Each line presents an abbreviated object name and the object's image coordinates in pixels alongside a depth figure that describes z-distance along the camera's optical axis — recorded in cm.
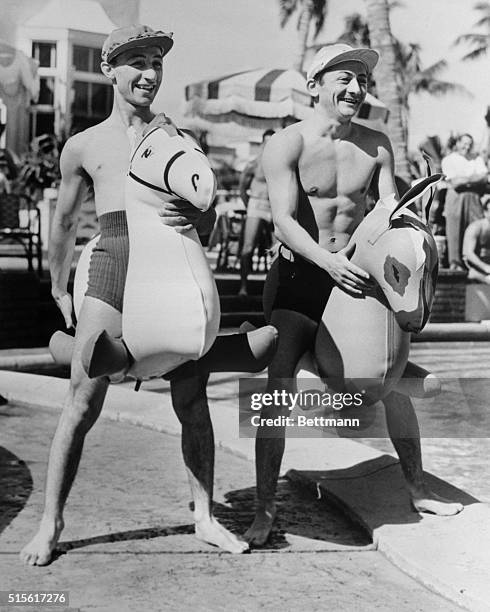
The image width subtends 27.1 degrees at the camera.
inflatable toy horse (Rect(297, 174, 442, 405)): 293
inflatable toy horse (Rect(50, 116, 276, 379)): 270
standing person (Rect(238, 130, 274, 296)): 520
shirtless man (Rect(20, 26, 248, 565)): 287
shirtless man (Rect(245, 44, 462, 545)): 311
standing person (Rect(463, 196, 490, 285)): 695
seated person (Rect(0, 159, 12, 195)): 522
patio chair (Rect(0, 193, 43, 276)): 584
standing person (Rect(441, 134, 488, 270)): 555
